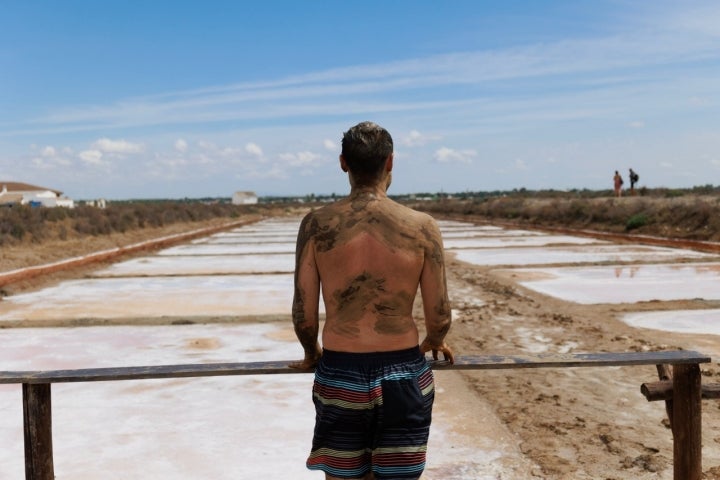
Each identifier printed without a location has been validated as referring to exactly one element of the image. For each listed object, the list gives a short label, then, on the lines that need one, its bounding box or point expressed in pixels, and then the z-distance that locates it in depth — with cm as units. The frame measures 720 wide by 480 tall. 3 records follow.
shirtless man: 214
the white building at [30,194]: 7675
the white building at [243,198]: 12531
